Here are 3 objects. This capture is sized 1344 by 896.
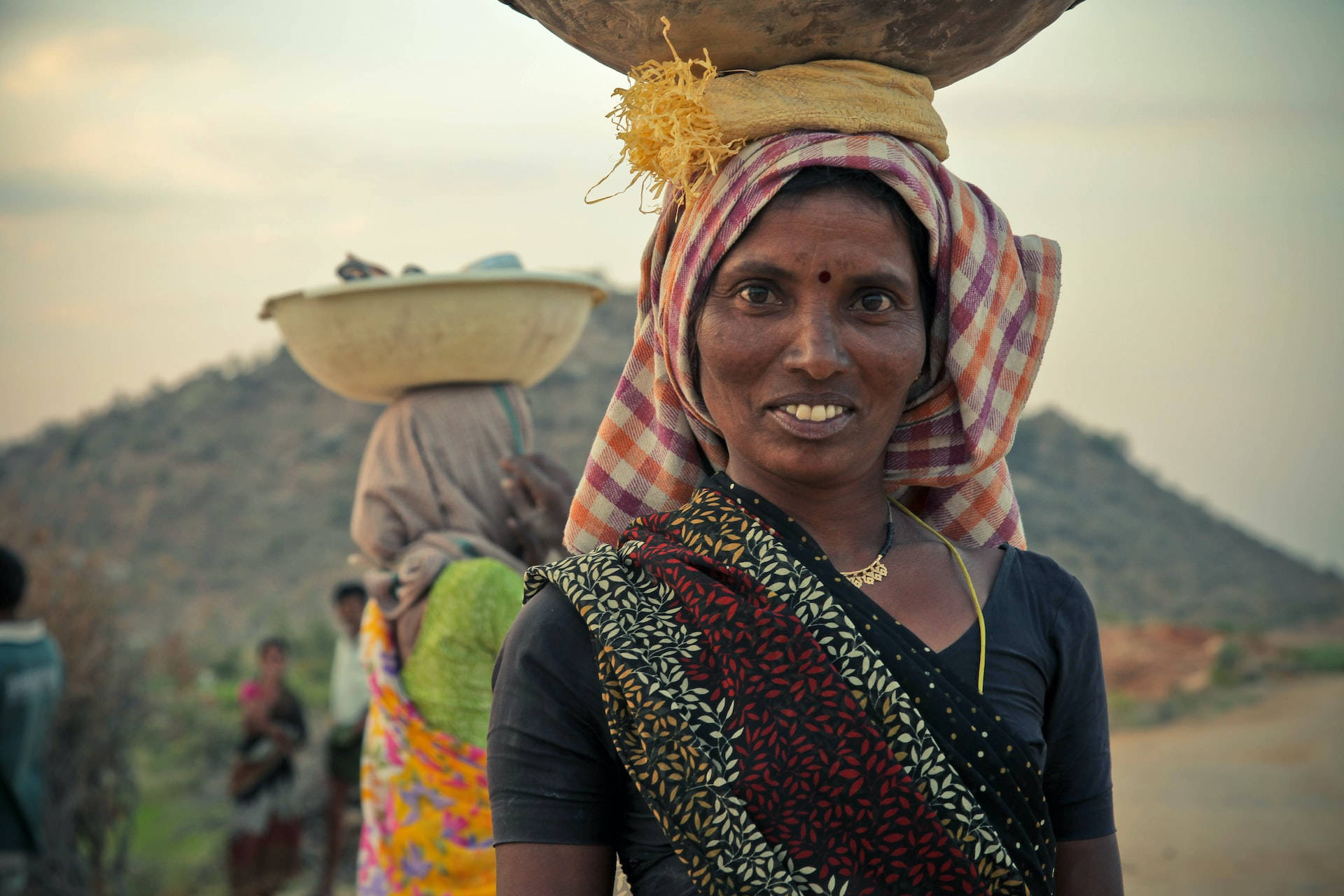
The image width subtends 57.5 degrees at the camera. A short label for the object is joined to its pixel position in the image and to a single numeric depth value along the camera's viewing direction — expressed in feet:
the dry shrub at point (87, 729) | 29.63
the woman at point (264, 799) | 30.22
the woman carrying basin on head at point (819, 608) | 4.90
